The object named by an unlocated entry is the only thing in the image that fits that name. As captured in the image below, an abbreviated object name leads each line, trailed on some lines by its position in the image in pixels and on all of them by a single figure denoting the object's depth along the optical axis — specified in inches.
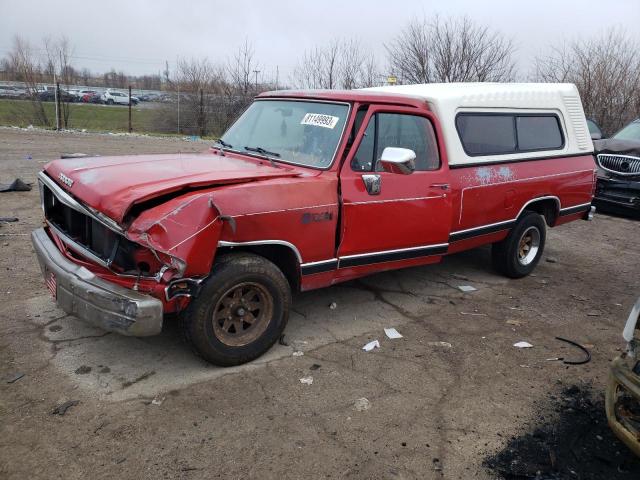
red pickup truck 127.8
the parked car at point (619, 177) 370.3
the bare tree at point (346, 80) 879.1
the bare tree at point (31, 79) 829.8
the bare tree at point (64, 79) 805.2
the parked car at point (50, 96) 806.5
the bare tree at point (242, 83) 893.9
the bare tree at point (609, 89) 703.1
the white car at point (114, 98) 1188.5
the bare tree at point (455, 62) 804.0
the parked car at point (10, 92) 839.7
